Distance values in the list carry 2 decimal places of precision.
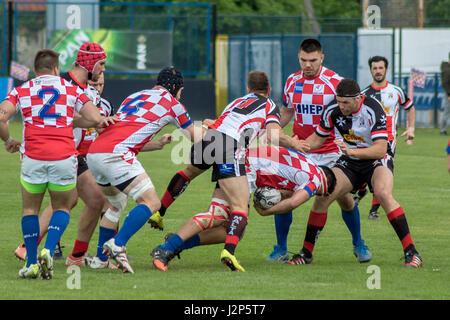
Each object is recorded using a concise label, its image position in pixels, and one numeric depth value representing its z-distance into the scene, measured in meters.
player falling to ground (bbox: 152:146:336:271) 15.77
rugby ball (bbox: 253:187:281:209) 16.14
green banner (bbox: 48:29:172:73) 57.69
